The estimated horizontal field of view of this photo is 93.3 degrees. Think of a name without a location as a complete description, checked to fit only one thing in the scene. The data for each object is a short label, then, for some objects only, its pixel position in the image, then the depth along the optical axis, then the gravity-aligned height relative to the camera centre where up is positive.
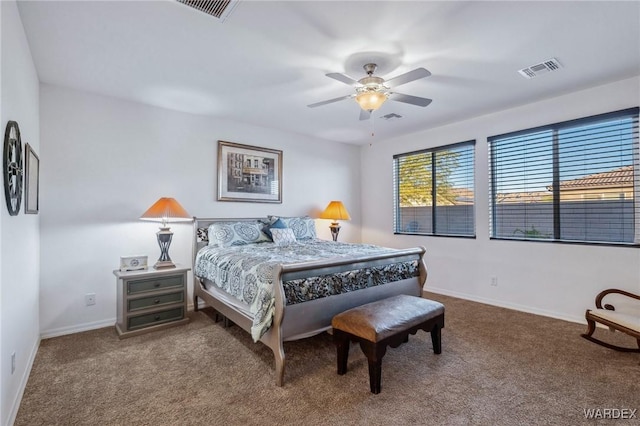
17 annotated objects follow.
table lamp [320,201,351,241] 5.12 +0.00
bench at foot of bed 2.07 -0.83
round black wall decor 1.78 +0.30
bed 2.24 -0.60
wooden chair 2.50 -0.93
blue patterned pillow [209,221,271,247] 3.76 -0.25
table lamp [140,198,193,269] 3.33 -0.02
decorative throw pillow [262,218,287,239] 4.17 -0.17
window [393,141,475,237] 4.54 +0.38
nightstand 3.09 -0.92
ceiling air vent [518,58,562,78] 2.74 +1.38
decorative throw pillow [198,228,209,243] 3.96 -0.27
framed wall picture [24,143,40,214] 2.37 +0.28
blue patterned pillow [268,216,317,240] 4.52 -0.18
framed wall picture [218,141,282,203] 4.32 +0.62
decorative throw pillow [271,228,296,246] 4.00 -0.30
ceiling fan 2.56 +1.09
